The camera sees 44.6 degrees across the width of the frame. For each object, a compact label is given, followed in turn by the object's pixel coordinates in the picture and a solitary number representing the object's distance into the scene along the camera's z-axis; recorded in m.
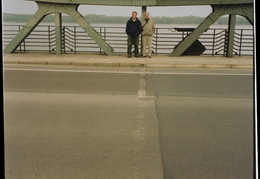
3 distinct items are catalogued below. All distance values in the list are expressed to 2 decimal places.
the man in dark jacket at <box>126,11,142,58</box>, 13.09
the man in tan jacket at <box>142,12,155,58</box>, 13.07
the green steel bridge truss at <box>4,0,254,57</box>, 12.91
